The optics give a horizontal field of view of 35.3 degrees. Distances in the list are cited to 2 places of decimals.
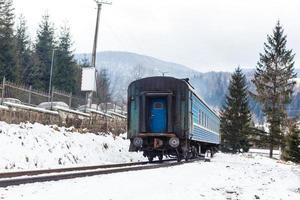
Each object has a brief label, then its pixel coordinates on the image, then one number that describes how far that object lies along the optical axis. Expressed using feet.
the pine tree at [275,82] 155.12
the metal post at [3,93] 63.05
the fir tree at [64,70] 178.29
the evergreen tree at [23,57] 169.30
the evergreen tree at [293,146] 136.67
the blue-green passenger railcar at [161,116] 56.95
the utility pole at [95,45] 103.60
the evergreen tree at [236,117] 164.14
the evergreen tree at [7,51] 153.69
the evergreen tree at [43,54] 174.70
